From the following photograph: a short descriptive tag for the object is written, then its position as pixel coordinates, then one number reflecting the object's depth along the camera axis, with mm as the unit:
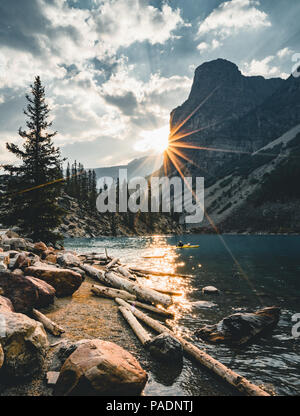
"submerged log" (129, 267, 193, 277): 19388
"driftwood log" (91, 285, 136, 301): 11867
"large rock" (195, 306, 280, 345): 7980
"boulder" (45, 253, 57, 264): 15328
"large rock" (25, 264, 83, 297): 10164
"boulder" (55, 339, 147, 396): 4355
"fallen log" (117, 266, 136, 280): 16400
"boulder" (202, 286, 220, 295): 14188
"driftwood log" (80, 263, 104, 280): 15279
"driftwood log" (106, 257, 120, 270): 18716
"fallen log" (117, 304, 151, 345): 7297
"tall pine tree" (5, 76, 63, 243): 20656
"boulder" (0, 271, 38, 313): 7379
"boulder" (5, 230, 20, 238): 19541
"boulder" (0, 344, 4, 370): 4523
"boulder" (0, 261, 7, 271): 8216
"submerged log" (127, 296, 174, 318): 10151
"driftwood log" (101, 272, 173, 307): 11266
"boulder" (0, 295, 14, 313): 6227
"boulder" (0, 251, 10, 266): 9381
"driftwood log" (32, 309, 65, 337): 7027
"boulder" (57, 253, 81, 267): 15719
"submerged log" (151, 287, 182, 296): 13736
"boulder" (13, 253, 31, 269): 10086
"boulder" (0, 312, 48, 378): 4848
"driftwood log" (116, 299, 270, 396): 5023
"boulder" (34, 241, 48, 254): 16470
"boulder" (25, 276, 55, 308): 8578
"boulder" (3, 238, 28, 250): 15348
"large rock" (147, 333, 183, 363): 6277
